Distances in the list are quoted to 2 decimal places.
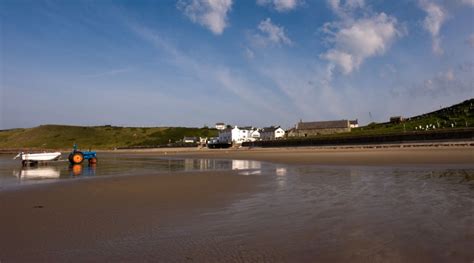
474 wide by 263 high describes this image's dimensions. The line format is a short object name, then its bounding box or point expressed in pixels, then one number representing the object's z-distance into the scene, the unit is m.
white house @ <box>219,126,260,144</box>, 122.55
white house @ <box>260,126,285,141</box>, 123.56
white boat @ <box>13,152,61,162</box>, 32.97
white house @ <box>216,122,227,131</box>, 166.27
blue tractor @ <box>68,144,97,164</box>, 33.00
